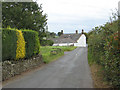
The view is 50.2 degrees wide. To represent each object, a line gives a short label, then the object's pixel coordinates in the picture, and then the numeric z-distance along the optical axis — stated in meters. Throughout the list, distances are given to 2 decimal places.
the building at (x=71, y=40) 66.92
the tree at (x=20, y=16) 20.55
